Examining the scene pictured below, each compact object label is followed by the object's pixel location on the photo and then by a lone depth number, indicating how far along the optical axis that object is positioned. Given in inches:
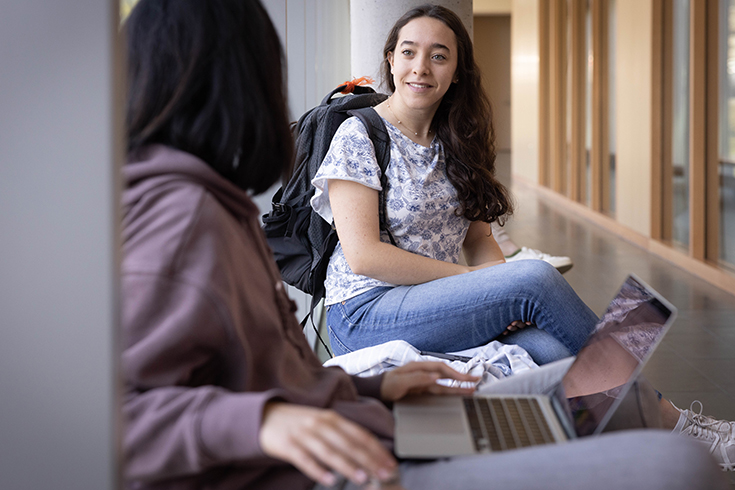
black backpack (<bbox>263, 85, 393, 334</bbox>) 87.2
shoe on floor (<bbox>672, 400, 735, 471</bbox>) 76.8
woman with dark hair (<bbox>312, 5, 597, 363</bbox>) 74.9
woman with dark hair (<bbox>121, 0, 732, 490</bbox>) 32.8
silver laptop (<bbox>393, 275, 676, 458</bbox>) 41.8
